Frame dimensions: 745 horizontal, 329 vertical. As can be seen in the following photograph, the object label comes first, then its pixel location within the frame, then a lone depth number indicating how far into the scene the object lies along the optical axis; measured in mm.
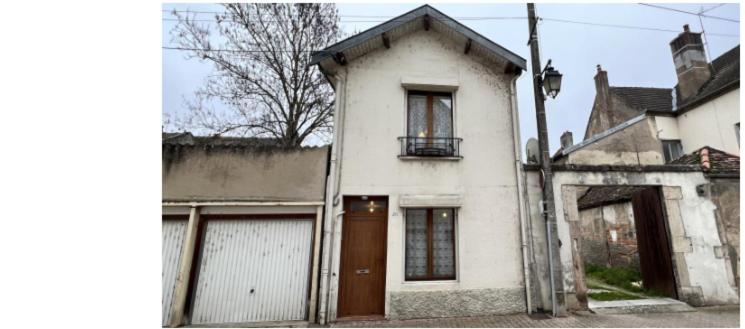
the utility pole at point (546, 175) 5499
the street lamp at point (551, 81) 5641
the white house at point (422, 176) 5520
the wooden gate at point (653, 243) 6340
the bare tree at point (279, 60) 8945
